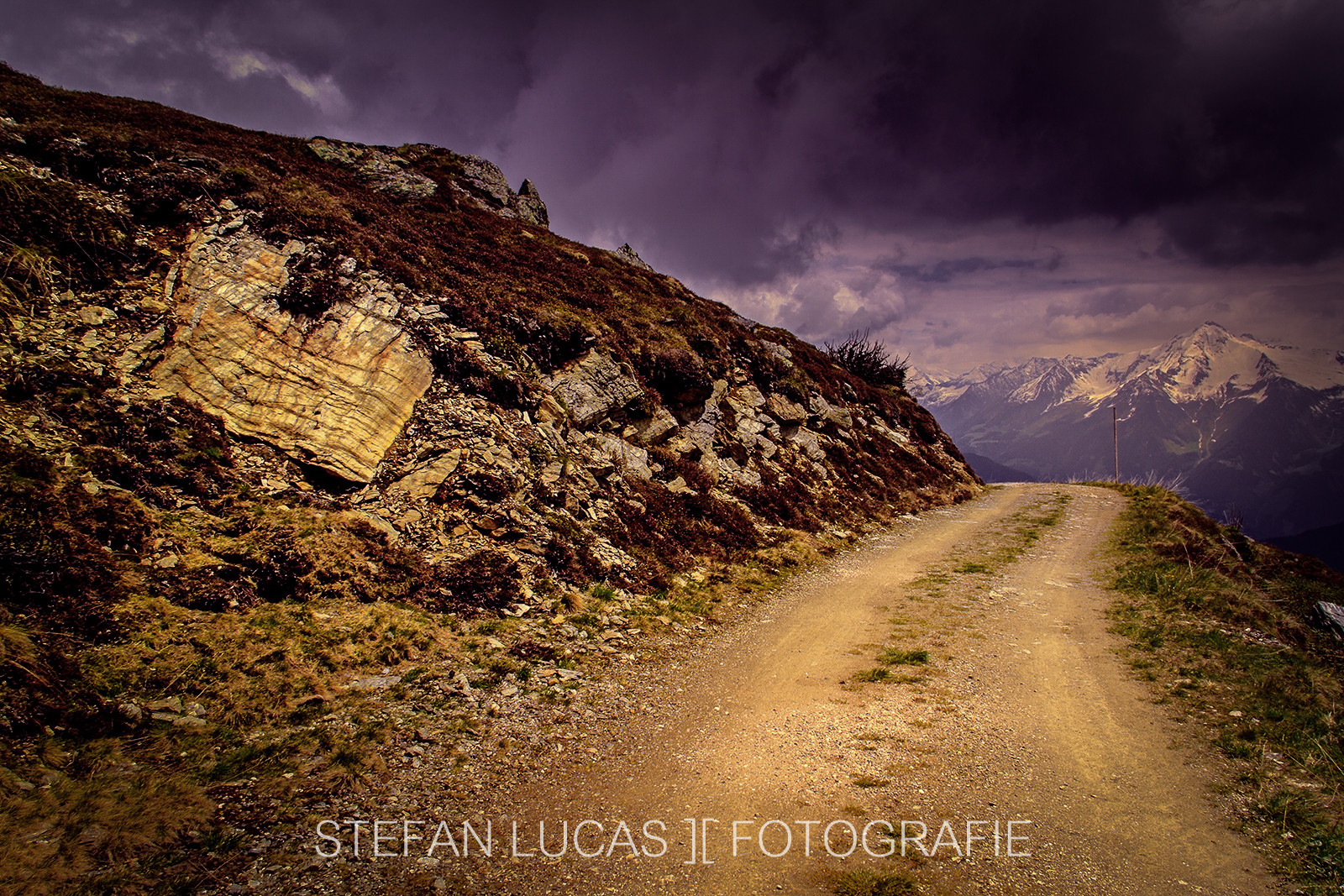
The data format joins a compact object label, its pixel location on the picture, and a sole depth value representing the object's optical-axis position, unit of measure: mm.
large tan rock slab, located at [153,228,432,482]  10992
